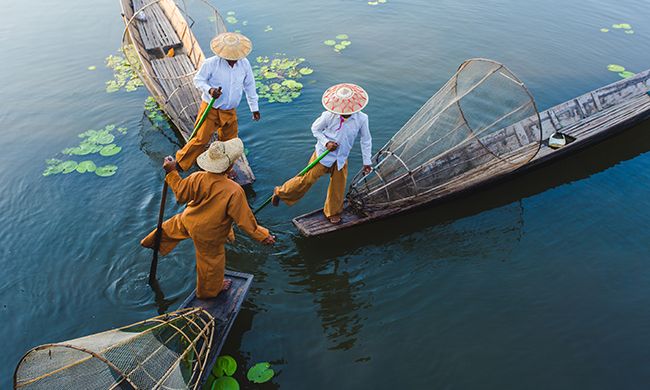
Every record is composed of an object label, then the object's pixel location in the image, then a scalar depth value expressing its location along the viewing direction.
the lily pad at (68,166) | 6.72
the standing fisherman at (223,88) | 5.32
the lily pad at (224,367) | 4.25
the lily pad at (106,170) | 6.65
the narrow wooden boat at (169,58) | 7.04
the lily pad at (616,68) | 9.22
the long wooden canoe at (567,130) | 5.66
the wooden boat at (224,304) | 4.12
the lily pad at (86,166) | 6.71
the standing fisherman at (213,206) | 3.87
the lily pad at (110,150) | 7.07
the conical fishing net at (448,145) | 5.75
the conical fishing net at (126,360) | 2.99
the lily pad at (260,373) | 4.28
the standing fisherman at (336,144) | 4.64
